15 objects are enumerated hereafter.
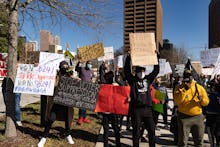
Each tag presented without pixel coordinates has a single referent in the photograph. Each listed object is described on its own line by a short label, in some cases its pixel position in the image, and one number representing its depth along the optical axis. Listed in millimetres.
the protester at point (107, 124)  3532
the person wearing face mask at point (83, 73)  5027
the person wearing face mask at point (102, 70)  4475
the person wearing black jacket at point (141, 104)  3215
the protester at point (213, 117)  3512
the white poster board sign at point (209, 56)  5514
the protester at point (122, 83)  4590
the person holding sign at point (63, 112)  3658
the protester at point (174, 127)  3959
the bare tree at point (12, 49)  3655
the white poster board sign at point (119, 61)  6966
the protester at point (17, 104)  4594
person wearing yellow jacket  3019
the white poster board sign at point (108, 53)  6864
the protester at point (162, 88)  4906
